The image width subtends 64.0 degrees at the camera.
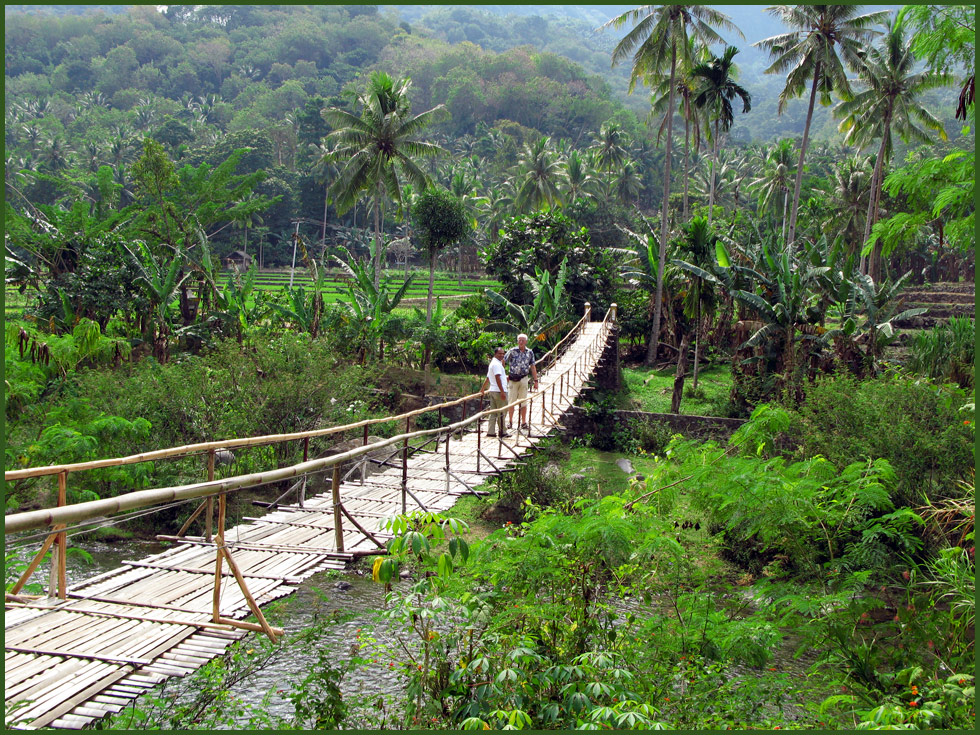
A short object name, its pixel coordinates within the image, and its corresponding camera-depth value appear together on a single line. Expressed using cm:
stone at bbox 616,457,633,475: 1683
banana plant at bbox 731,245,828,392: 1752
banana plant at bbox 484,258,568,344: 2111
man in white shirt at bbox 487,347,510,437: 1059
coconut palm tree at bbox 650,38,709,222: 2505
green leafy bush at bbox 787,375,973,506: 1132
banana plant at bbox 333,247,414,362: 1998
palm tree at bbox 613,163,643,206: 4653
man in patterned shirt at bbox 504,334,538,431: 1108
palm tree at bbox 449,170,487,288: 3972
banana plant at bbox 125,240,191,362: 1883
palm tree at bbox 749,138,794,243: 3388
